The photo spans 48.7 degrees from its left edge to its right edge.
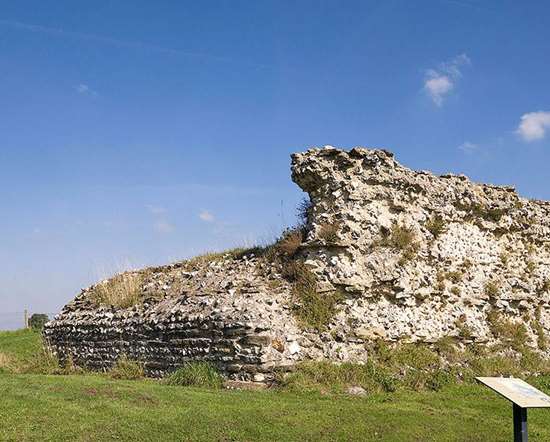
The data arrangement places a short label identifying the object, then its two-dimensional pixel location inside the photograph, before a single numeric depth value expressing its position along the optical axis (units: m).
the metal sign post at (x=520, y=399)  7.02
